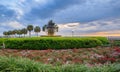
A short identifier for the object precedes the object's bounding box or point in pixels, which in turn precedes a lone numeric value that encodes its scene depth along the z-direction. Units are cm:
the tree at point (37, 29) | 3181
